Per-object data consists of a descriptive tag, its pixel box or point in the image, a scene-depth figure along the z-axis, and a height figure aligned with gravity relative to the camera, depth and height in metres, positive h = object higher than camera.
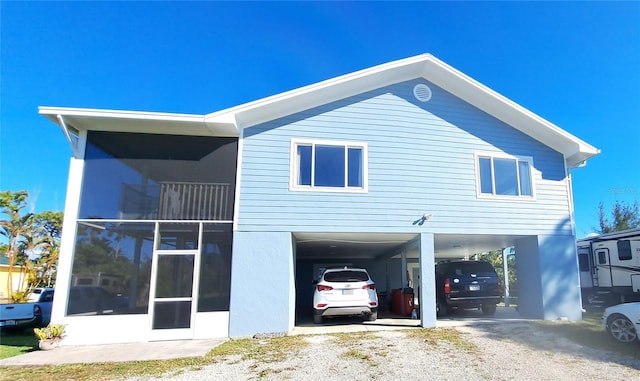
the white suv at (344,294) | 9.46 -0.90
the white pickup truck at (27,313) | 10.55 -1.76
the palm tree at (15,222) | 21.63 +2.04
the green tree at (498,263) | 23.42 +0.04
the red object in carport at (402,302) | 11.63 -1.34
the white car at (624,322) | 6.73 -1.10
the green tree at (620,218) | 24.98 +3.40
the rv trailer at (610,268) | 12.35 -0.09
